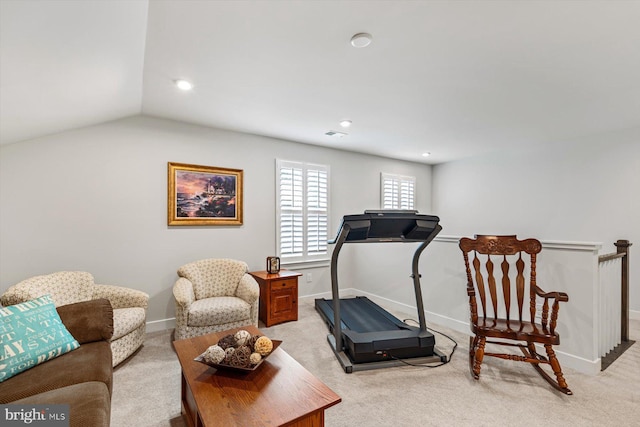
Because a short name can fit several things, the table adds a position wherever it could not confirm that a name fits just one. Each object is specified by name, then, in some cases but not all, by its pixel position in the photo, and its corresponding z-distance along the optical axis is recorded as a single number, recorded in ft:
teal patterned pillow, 5.41
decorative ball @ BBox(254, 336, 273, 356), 5.61
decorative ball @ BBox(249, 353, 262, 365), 5.36
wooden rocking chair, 7.36
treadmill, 8.50
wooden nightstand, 12.16
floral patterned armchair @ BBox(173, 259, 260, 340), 9.78
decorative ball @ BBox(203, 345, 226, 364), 5.37
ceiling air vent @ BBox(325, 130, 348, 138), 13.91
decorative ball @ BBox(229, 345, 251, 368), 5.30
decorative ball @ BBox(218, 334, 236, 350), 5.78
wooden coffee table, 4.27
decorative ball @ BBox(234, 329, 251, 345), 5.78
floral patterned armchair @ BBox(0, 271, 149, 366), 8.05
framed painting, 12.24
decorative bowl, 5.26
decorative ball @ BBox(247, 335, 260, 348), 5.74
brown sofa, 4.53
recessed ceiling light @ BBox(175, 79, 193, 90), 8.86
